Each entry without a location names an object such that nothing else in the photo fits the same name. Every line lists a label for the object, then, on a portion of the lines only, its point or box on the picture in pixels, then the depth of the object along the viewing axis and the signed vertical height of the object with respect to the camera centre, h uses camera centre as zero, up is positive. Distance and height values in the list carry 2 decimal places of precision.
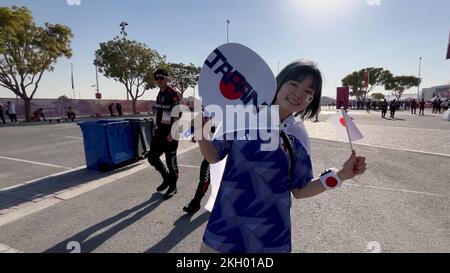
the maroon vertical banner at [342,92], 24.63 +1.01
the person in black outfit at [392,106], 25.58 -0.42
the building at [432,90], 85.06 +3.38
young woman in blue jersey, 1.42 -0.39
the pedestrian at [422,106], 31.32 -0.59
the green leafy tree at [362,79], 68.94 +5.80
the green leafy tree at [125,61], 39.28 +6.66
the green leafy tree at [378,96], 112.94 +2.40
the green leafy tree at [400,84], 70.88 +4.54
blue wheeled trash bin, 6.30 -0.83
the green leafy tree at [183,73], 64.00 +7.61
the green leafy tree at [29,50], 24.97 +5.57
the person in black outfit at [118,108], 35.91 -0.04
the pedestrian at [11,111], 24.06 -0.06
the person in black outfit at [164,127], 4.64 -0.34
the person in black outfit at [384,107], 26.81 -0.52
